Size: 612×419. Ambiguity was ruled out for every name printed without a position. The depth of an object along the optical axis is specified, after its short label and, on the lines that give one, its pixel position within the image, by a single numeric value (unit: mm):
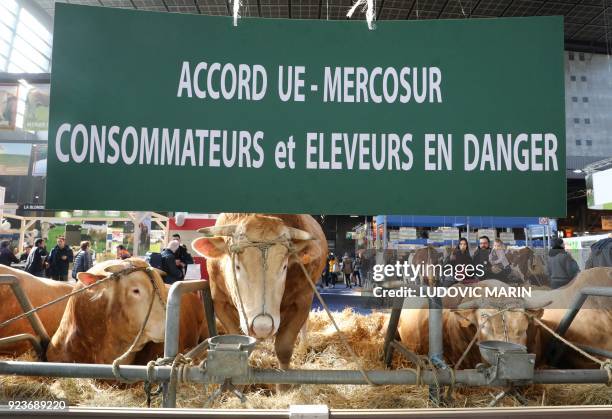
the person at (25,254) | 11845
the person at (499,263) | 8445
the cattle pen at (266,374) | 1380
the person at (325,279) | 15911
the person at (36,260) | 8773
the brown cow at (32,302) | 3301
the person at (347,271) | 16656
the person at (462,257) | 8391
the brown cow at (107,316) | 2682
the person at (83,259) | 8117
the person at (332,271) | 16078
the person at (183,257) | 6185
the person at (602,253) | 6426
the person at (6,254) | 8992
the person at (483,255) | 8633
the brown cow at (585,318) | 2700
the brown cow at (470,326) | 2424
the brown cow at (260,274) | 2023
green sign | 1601
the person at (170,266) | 5675
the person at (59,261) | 8914
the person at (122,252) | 6895
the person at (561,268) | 6888
